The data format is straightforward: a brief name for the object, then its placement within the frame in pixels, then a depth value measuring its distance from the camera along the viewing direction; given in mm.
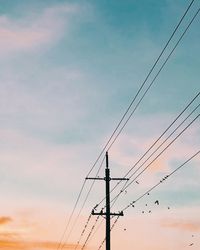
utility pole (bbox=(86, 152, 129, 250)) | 27306
